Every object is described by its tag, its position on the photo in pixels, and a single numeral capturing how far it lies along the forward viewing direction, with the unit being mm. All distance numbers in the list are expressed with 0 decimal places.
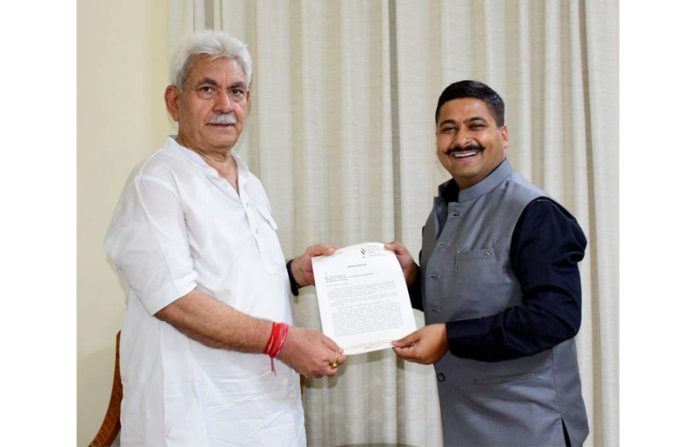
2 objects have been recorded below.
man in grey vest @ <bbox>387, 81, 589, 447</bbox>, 1615
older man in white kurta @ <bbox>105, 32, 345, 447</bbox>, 1729
